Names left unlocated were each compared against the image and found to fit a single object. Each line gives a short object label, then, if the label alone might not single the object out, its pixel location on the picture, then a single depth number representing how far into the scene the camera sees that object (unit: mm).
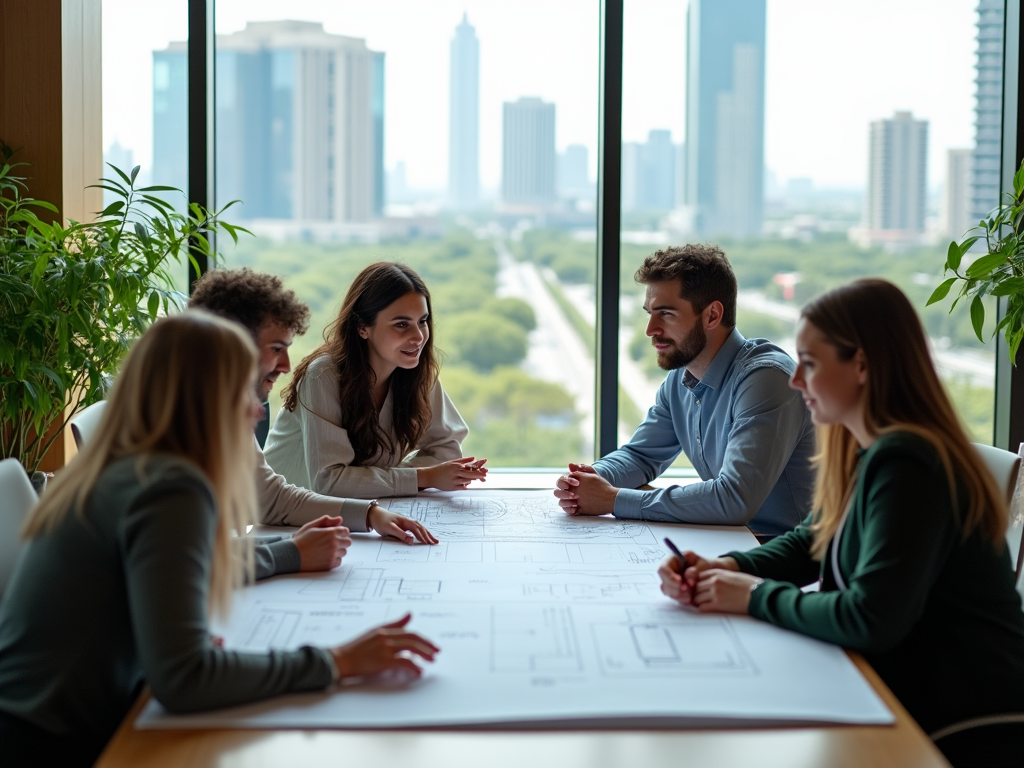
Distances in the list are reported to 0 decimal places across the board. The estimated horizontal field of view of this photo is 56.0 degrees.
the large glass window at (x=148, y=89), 3287
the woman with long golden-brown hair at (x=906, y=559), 1399
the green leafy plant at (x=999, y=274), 2740
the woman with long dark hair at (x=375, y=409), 2465
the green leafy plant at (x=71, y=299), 2441
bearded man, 2232
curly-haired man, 2074
